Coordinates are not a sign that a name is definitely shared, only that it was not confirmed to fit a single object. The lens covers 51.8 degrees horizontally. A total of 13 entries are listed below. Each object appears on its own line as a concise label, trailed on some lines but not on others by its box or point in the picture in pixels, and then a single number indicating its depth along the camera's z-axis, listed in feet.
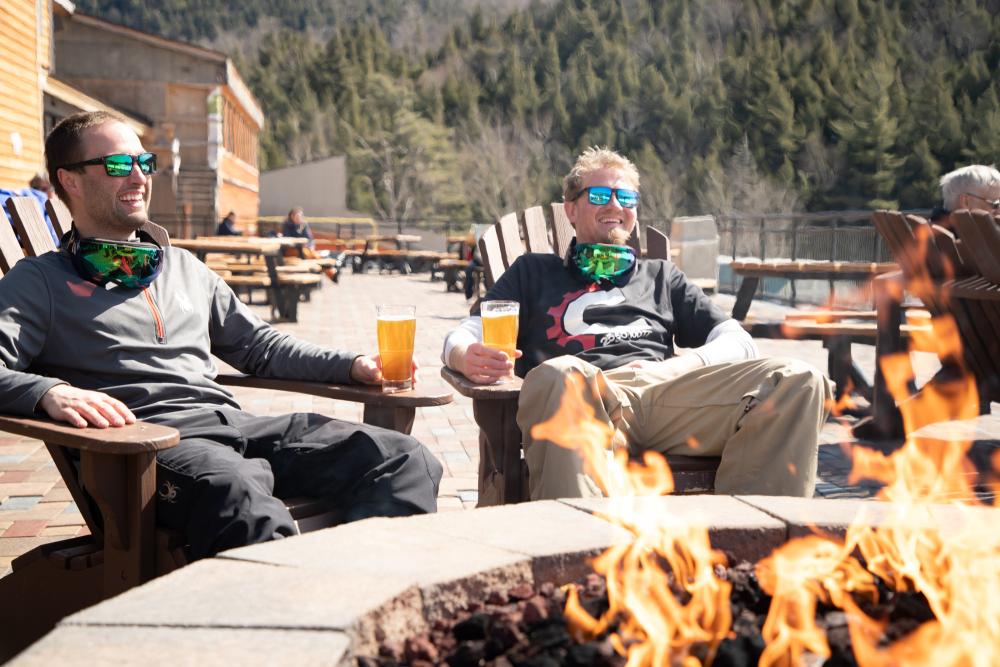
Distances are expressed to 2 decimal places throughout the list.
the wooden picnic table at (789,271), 21.40
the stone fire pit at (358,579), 4.22
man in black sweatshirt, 8.79
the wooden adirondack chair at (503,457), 9.02
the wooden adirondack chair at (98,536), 6.51
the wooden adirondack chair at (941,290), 13.05
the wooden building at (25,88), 44.11
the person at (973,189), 16.31
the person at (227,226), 61.77
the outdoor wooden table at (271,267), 34.88
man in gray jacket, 7.56
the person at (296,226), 59.47
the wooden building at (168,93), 77.10
